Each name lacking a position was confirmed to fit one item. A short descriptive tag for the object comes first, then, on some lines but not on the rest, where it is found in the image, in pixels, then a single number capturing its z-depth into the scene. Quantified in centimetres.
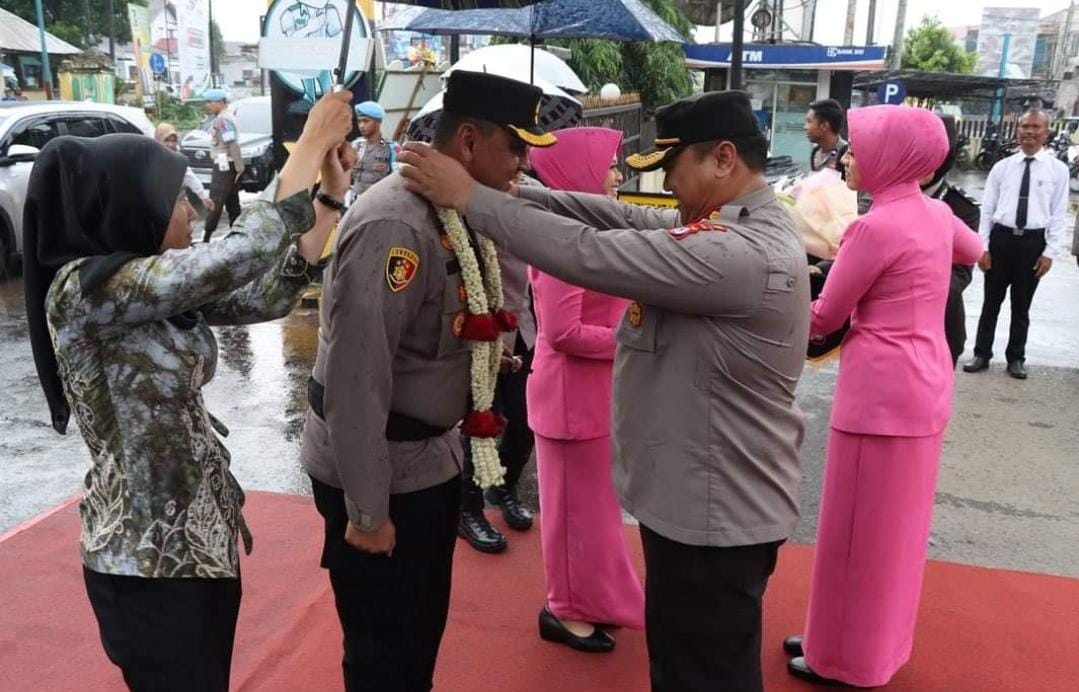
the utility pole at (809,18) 2598
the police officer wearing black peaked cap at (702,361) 188
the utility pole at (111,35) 3667
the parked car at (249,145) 1563
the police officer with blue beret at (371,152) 750
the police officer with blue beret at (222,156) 1055
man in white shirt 661
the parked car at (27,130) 912
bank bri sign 2003
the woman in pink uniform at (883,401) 264
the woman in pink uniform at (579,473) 295
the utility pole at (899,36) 2745
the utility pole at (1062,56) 5716
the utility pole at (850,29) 2798
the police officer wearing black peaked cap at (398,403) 193
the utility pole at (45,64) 2439
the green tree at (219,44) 5867
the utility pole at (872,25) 2486
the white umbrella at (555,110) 582
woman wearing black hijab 172
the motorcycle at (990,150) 2613
